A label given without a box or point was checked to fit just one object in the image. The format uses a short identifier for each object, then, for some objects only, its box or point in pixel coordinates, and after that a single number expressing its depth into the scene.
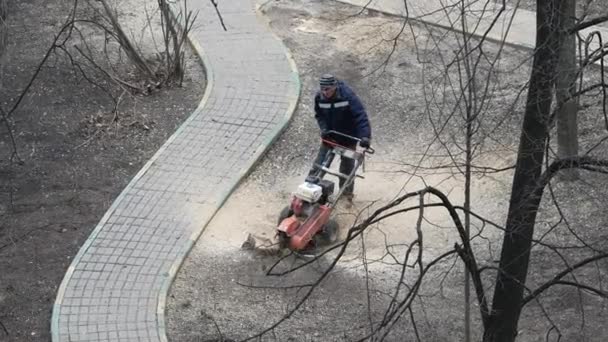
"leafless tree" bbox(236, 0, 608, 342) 11.73
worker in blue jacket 19.21
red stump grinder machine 18.61
